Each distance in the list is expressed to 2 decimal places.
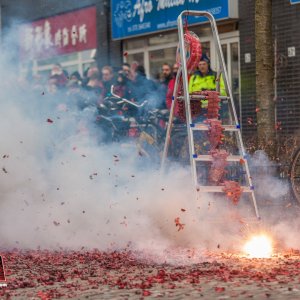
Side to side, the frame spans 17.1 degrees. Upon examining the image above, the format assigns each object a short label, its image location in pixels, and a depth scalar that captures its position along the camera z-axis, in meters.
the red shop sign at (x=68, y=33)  20.84
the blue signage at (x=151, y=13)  18.31
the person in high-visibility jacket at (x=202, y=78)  15.84
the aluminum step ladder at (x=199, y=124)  9.12
